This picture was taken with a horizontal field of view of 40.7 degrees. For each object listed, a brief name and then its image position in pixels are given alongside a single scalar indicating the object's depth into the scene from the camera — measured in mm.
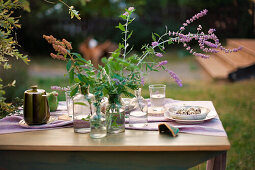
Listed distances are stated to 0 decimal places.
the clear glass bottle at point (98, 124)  1480
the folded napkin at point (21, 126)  1617
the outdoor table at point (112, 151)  1390
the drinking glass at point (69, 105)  1816
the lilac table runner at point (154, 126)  1537
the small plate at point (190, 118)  1634
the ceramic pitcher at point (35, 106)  1628
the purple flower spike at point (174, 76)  1474
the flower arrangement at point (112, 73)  1474
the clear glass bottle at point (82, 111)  1549
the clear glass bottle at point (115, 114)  1497
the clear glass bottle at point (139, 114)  1630
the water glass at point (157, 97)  1858
